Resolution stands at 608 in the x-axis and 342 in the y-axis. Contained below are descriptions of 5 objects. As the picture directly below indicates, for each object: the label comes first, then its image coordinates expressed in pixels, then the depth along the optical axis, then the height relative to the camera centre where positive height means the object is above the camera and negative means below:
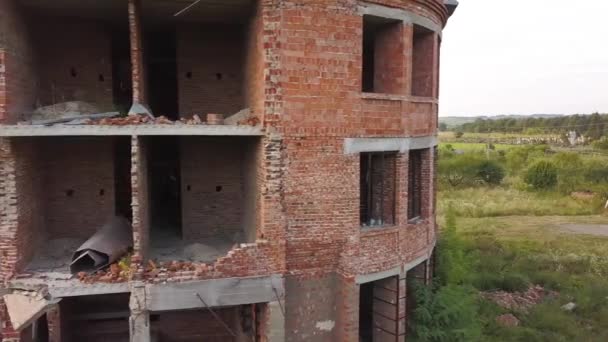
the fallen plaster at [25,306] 7.74 -2.89
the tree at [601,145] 70.44 -1.58
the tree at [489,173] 46.53 -3.87
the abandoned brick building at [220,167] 8.14 -0.70
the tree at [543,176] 41.69 -3.74
